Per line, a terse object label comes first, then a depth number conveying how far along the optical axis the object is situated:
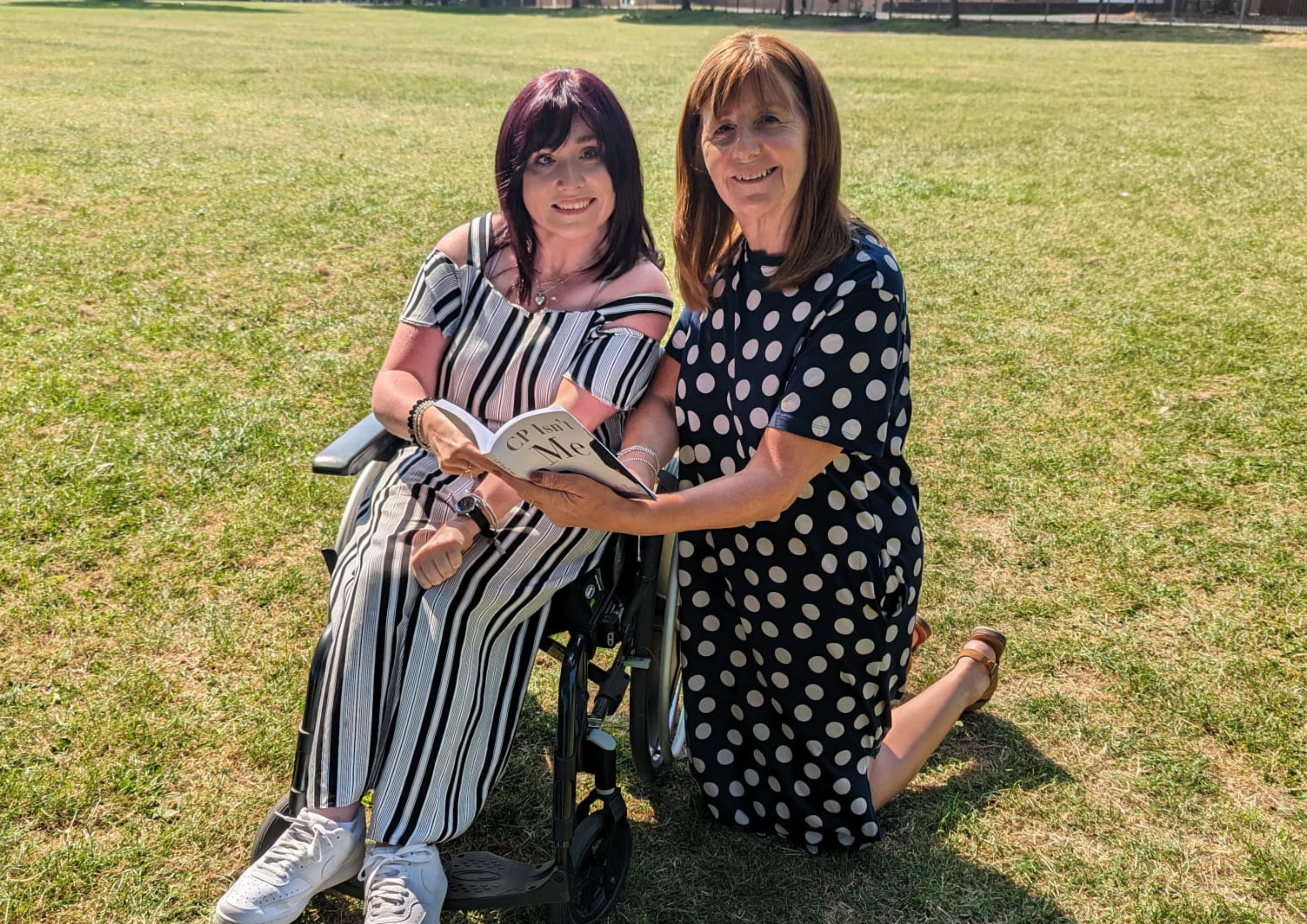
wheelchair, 2.05
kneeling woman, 2.04
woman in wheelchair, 2.04
